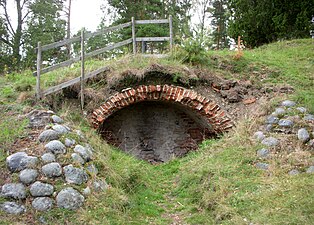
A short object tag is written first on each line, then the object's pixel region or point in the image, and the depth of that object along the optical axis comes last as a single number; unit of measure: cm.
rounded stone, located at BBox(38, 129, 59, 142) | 584
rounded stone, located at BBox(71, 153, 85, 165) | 557
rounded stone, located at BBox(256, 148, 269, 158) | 607
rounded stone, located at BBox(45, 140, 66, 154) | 560
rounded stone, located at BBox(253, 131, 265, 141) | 656
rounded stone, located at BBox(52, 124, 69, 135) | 608
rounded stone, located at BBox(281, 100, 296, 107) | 721
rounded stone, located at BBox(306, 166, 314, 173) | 531
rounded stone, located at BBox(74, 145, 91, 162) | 582
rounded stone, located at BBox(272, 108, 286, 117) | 697
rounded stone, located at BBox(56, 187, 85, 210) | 493
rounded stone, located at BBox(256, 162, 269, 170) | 577
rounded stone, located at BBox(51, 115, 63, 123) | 654
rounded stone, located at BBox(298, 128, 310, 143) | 614
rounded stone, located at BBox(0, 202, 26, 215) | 472
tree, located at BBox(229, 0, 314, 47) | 1363
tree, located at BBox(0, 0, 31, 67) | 1946
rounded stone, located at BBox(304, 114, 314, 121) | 663
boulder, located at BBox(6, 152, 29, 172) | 523
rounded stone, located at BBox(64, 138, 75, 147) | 587
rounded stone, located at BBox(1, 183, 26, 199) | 489
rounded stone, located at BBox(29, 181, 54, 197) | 496
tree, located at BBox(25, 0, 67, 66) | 1881
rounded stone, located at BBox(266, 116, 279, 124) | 688
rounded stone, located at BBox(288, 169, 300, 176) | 536
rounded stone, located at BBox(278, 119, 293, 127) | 663
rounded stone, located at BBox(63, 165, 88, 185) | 530
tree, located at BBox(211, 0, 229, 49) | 2330
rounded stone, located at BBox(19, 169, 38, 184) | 507
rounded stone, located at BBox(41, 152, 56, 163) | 538
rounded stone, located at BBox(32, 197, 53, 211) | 483
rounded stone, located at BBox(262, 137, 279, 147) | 624
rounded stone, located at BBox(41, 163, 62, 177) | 522
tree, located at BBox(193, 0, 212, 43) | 2278
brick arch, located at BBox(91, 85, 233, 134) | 843
